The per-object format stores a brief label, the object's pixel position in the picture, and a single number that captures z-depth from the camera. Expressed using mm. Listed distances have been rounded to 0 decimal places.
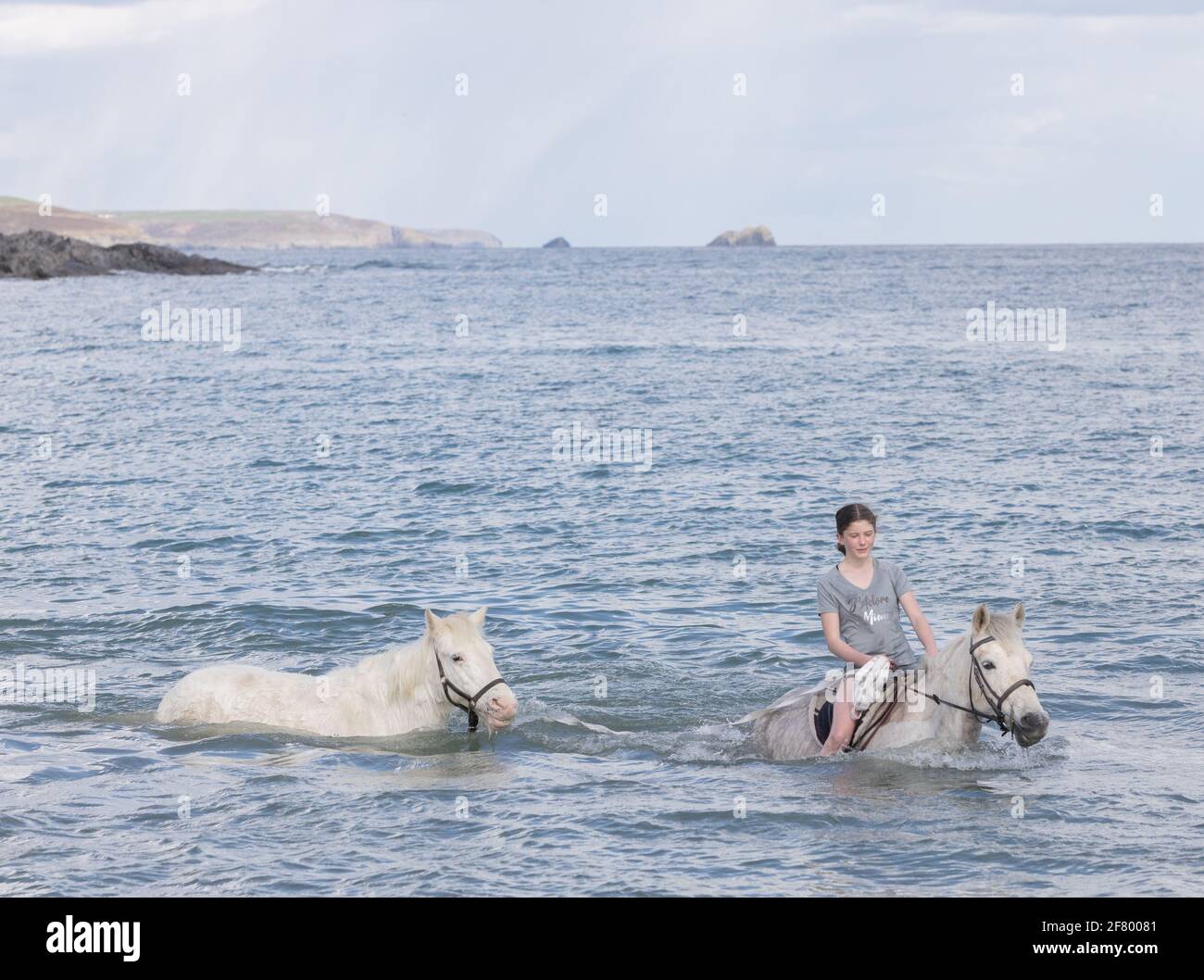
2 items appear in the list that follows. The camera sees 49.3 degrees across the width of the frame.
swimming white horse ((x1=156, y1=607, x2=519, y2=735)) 10953
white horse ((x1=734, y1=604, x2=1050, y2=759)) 9539
